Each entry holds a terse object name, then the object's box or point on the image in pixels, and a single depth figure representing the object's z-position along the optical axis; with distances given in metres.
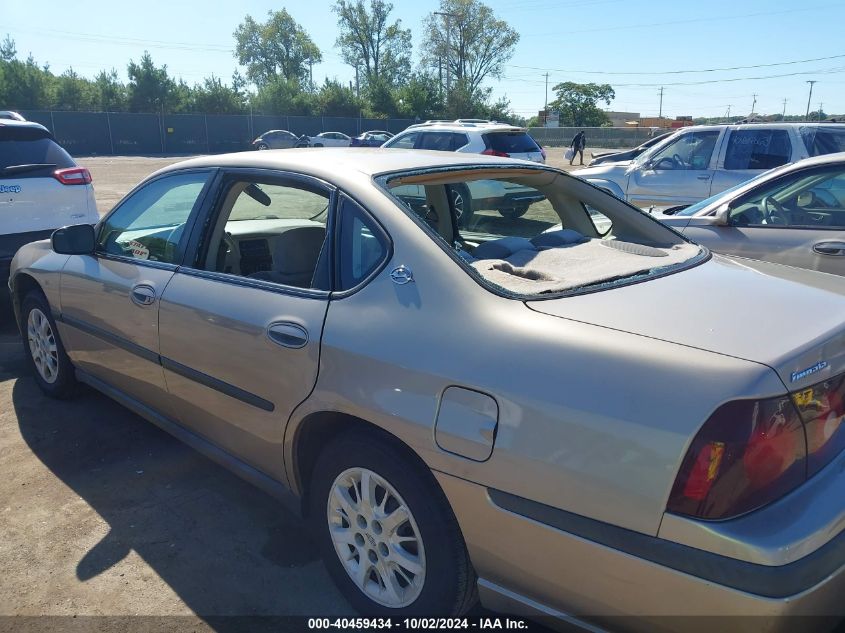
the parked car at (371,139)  34.09
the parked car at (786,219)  4.46
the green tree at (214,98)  55.84
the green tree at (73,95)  51.03
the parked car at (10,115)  8.54
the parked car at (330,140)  38.97
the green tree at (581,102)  71.19
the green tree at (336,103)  59.37
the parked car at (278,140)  37.90
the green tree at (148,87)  52.25
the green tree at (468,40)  68.44
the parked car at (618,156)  15.68
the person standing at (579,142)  25.38
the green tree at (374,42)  75.12
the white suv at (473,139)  12.98
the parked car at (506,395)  1.63
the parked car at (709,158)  8.08
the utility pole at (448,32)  66.68
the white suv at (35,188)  6.05
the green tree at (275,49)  80.34
